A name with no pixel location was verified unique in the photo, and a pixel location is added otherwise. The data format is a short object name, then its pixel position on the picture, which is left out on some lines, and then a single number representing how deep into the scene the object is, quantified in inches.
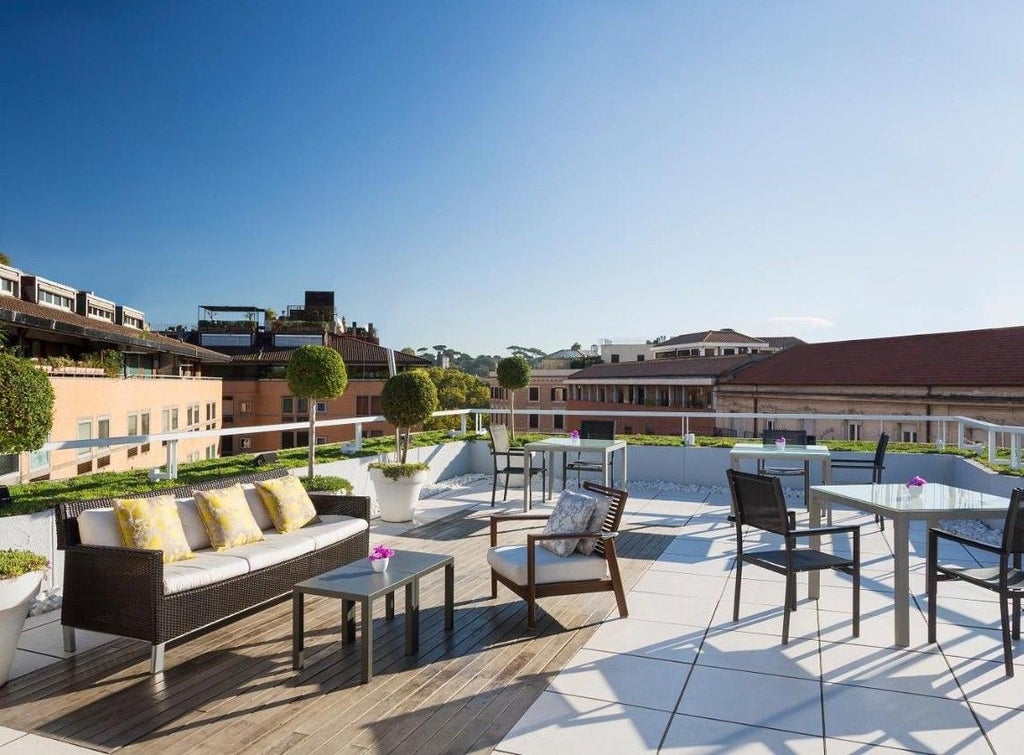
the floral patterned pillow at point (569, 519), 158.1
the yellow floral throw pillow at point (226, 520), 159.9
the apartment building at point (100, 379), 558.6
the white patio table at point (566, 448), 282.2
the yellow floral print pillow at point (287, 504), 179.3
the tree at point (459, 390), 1483.8
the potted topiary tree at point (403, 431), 264.5
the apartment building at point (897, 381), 1019.3
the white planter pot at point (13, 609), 115.4
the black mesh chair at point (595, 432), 313.6
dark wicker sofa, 124.0
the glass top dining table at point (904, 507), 136.3
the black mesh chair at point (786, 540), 138.6
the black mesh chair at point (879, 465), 258.9
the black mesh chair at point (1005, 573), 123.0
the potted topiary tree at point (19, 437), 116.7
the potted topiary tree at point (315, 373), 260.7
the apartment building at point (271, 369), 1355.8
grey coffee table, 123.5
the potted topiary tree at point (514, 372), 506.9
